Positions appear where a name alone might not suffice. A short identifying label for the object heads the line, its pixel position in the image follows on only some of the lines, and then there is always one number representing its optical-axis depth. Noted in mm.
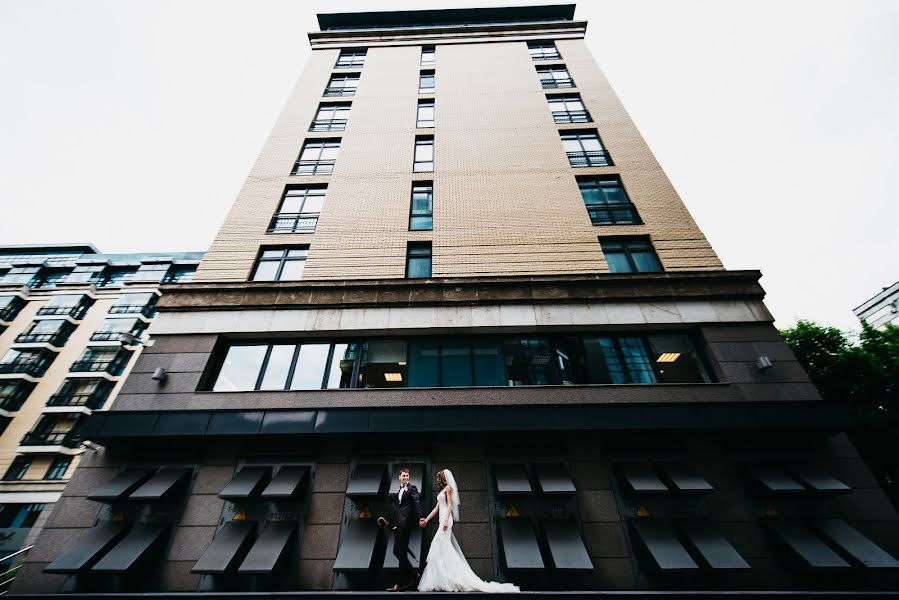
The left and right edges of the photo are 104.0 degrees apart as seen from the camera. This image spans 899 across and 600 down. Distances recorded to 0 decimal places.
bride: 6227
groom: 6598
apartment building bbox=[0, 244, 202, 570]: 29781
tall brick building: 7590
